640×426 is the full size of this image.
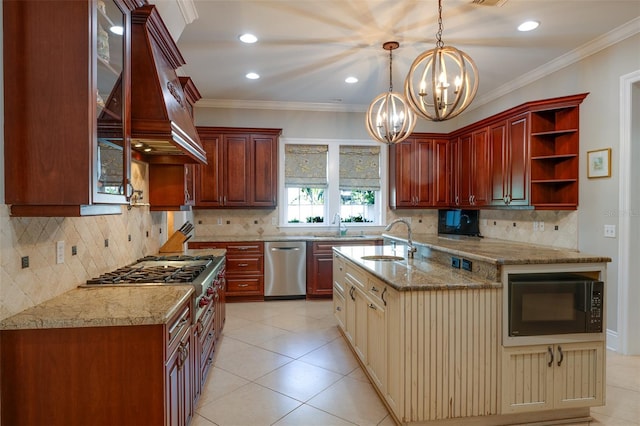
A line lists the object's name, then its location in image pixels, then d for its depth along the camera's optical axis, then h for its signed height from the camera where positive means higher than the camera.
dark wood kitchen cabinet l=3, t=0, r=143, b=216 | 1.63 +0.44
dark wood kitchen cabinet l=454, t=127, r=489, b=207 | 5.23 +0.53
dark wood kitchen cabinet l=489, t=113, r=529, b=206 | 4.41 +0.54
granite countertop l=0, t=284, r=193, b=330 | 1.65 -0.50
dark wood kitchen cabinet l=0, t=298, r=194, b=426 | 1.64 -0.76
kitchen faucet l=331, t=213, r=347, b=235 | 6.14 -0.33
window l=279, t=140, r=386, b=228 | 6.14 +0.40
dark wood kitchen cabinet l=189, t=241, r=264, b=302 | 5.42 -0.92
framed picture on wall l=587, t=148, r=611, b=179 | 3.71 +0.42
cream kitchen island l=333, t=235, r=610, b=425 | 2.27 -0.93
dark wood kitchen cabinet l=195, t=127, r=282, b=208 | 5.63 +0.54
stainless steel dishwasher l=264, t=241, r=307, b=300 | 5.51 -0.93
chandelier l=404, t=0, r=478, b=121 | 2.66 +0.85
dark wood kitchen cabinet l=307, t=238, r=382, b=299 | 5.58 -0.93
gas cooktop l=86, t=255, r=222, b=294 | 2.42 -0.49
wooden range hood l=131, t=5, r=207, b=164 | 2.29 +0.75
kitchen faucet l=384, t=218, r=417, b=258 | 3.49 -0.41
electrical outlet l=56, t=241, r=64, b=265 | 2.08 -0.26
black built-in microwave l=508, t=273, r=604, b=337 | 2.35 -0.63
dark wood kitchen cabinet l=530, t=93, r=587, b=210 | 4.09 +0.58
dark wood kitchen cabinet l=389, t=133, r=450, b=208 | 6.10 +0.54
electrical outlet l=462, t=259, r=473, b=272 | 2.71 -0.43
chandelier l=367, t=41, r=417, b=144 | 3.76 +0.86
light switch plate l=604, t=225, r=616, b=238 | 3.65 -0.25
